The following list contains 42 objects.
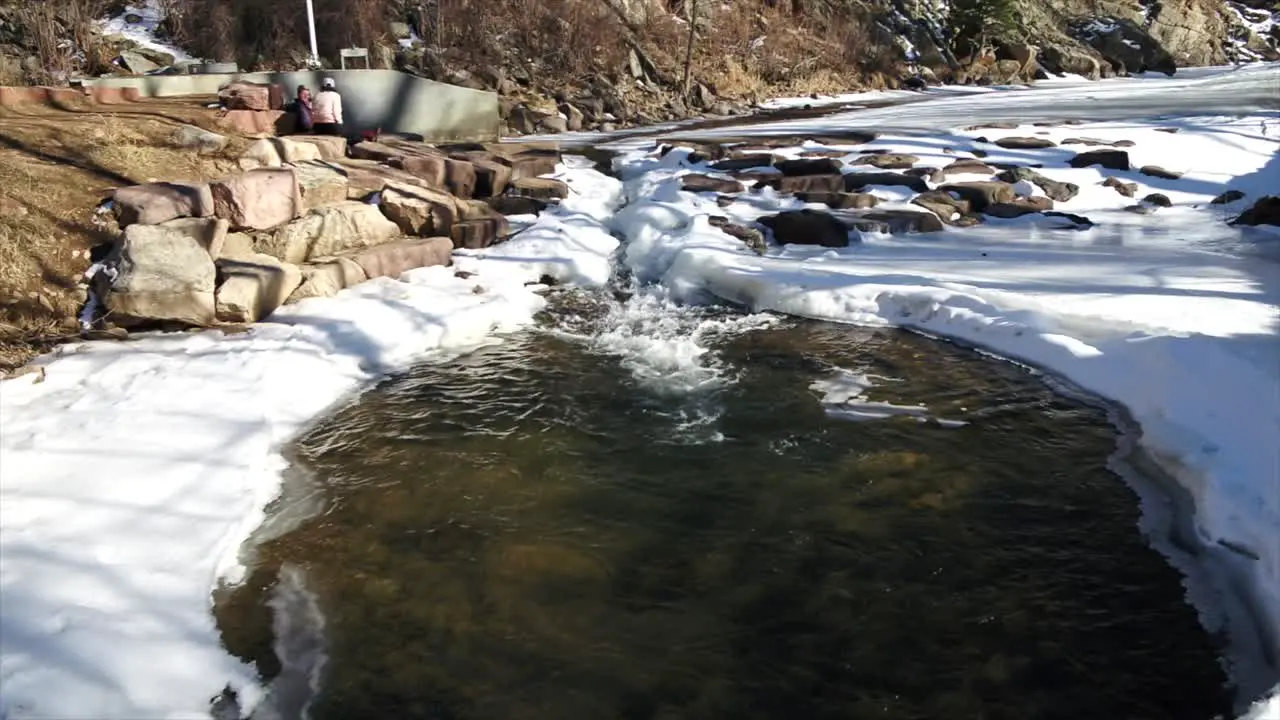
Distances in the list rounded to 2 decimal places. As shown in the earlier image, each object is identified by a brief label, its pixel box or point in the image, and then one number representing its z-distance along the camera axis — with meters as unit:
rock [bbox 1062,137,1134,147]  13.44
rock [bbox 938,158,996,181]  11.60
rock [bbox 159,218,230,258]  6.94
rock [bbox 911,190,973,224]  9.83
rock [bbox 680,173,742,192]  11.08
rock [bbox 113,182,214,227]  7.08
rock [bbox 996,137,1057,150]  13.64
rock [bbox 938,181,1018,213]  10.23
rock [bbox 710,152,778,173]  12.46
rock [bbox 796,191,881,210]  10.20
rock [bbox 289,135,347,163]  10.04
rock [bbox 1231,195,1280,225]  9.13
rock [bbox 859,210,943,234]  9.41
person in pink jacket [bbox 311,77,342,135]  12.07
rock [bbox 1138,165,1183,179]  11.71
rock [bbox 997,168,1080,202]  10.78
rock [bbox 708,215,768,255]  9.03
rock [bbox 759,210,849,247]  9.05
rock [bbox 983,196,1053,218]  10.03
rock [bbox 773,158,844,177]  11.70
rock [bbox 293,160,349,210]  8.68
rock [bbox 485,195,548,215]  10.59
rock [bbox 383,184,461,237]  9.28
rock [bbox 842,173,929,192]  10.94
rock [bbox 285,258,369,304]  7.26
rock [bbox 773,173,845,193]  10.84
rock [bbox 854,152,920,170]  12.09
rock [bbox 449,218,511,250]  9.26
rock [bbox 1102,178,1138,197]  11.04
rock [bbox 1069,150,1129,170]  12.06
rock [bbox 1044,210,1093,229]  9.66
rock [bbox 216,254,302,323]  6.55
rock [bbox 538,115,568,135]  20.36
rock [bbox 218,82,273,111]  11.53
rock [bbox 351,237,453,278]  7.98
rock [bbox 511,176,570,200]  11.23
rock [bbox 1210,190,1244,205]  10.48
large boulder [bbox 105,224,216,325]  6.29
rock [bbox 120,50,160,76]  19.48
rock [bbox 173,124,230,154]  8.94
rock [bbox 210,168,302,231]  7.60
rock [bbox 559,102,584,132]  20.89
